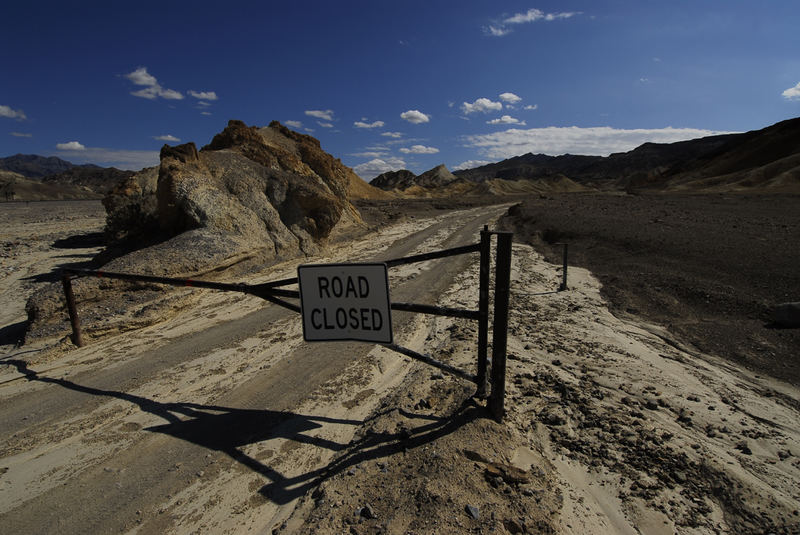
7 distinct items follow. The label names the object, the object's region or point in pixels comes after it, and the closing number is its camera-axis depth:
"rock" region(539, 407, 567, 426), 3.48
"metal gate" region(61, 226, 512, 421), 2.86
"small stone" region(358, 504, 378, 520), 2.38
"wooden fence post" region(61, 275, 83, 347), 5.75
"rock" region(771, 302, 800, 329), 5.97
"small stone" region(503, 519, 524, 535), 2.25
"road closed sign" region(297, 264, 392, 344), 2.96
